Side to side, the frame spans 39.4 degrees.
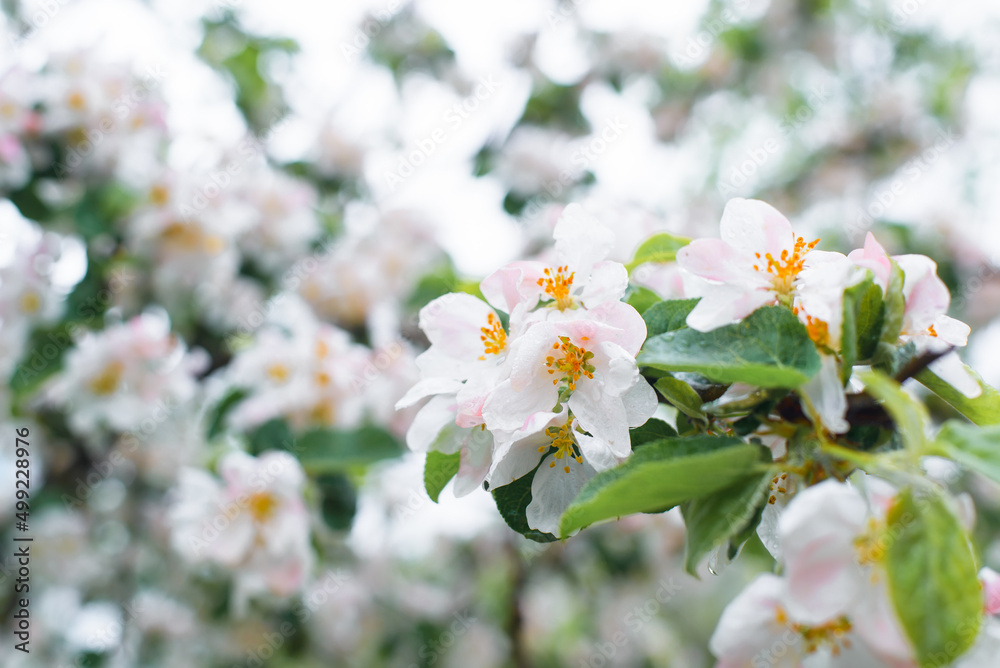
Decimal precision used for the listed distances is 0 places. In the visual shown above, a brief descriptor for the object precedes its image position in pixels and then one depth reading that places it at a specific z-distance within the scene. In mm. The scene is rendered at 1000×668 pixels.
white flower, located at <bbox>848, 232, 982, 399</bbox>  329
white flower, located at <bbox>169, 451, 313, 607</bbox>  634
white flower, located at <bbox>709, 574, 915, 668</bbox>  309
